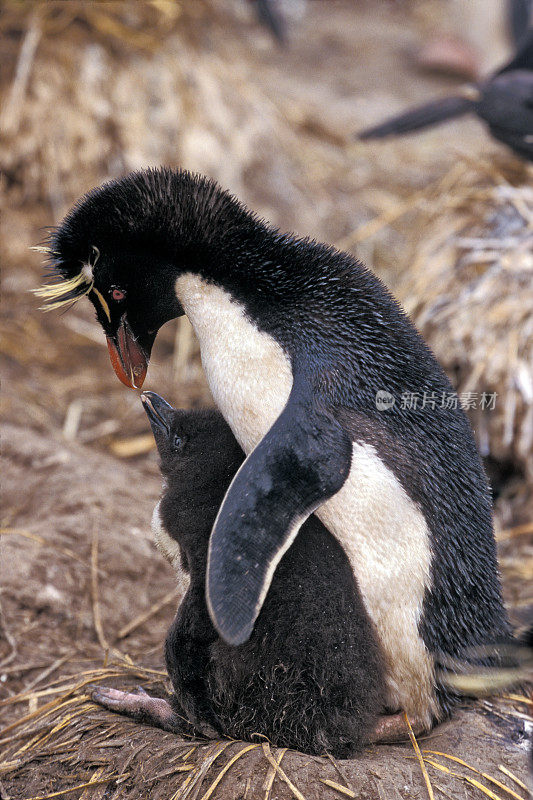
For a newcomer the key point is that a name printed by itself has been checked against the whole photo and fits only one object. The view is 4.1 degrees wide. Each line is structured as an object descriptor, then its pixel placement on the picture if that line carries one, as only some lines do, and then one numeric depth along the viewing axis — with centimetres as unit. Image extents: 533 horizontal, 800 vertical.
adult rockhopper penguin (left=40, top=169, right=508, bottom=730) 452
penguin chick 450
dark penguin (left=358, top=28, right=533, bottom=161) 502
